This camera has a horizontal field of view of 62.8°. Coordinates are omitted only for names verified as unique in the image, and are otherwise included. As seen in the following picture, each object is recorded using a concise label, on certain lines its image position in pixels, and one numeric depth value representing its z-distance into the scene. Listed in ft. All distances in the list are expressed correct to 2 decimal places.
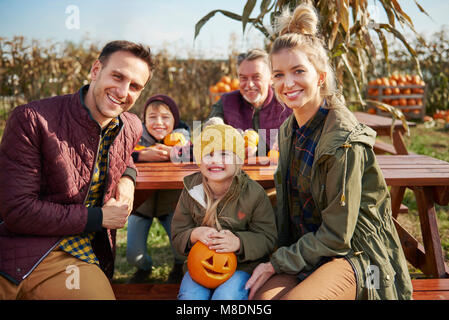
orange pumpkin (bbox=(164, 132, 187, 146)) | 9.87
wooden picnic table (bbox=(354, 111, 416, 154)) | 15.76
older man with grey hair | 10.24
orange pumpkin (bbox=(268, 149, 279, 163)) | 8.86
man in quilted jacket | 5.35
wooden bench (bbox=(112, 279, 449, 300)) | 6.22
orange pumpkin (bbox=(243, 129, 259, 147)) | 9.21
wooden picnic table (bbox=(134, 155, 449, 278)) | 7.63
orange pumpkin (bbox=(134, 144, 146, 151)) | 9.88
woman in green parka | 5.39
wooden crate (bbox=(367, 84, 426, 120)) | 33.35
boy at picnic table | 9.53
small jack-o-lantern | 5.81
